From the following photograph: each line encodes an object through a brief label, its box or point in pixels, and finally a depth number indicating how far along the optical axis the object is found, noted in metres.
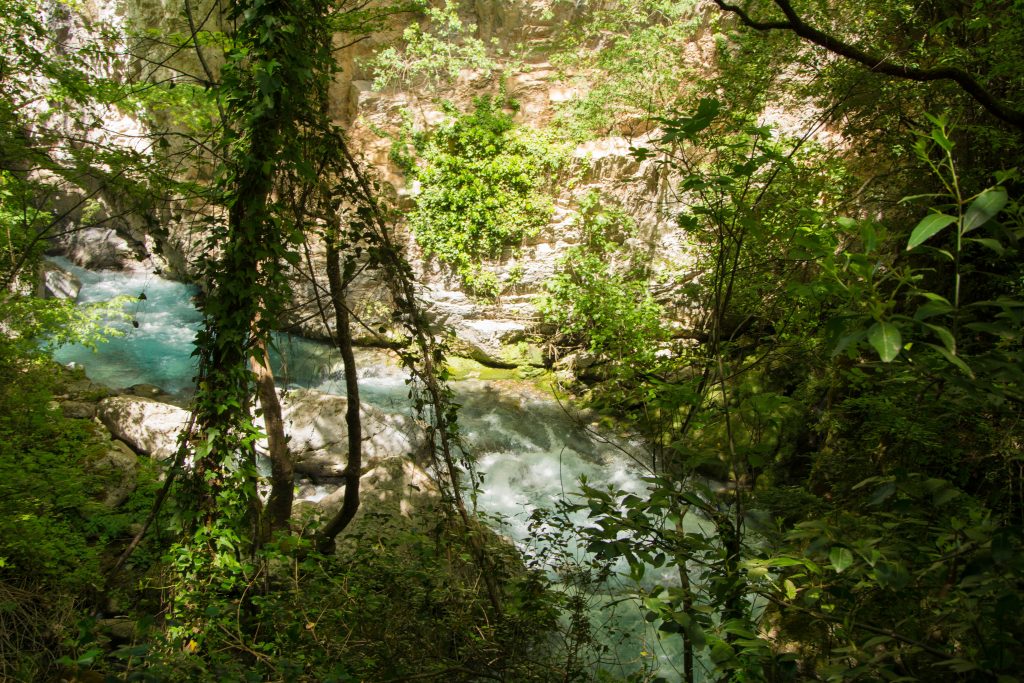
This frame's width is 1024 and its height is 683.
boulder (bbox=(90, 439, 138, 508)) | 5.41
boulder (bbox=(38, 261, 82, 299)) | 11.40
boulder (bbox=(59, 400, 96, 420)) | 6.72
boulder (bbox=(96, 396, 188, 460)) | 6.57
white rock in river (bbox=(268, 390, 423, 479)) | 6.97
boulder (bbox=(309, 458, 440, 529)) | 5.61
